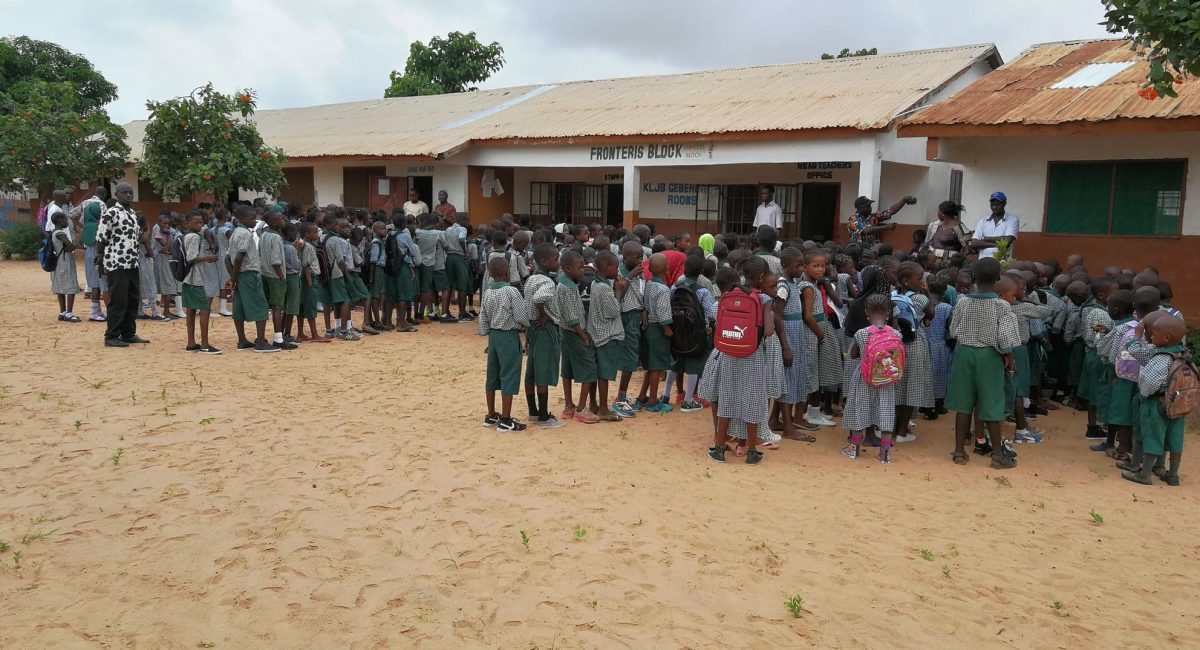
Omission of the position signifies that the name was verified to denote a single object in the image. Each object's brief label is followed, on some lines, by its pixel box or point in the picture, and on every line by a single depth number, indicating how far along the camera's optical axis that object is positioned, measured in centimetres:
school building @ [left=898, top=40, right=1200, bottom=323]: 966
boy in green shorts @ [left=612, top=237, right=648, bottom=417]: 701
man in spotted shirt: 902
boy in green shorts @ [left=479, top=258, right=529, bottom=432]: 636
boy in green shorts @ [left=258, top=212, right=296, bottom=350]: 906
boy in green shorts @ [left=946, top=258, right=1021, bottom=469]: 589
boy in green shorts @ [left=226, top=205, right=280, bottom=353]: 877
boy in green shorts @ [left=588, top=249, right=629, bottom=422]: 671
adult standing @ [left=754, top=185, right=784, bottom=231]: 1373
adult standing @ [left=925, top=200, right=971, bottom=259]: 990
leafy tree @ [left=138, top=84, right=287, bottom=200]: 1448
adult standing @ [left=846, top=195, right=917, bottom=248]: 1075
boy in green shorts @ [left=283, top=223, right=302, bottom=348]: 941
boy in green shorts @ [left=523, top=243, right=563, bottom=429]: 640
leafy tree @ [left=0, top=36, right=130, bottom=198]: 1769
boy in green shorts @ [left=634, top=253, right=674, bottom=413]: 702
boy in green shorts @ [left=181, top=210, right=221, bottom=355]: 908
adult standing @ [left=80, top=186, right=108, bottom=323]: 988
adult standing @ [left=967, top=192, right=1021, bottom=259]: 970
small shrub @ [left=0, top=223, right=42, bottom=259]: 2034
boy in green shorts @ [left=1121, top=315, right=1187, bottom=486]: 558
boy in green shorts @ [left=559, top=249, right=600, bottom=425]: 654
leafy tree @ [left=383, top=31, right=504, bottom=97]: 2997
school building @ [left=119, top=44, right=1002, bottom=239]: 1288
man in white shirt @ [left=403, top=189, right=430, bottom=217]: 1496
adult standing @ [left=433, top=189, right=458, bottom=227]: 1329
